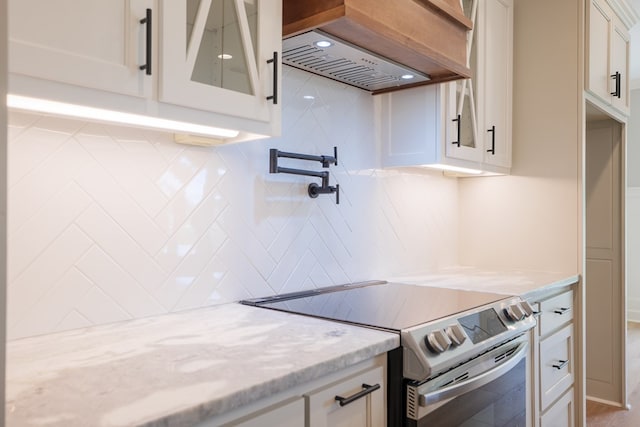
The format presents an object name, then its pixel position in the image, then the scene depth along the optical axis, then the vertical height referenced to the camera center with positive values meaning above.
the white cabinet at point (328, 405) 0.90 -0.40
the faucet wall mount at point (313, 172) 1.78 +0.17
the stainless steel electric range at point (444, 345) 1.24 -0.38
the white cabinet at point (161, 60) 0.92 +0.34
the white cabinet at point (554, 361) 2.05 -0.68
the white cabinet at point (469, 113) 2.16 +0.49
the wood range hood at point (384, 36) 1.48 +0.59
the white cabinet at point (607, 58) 2.64 +0.95
